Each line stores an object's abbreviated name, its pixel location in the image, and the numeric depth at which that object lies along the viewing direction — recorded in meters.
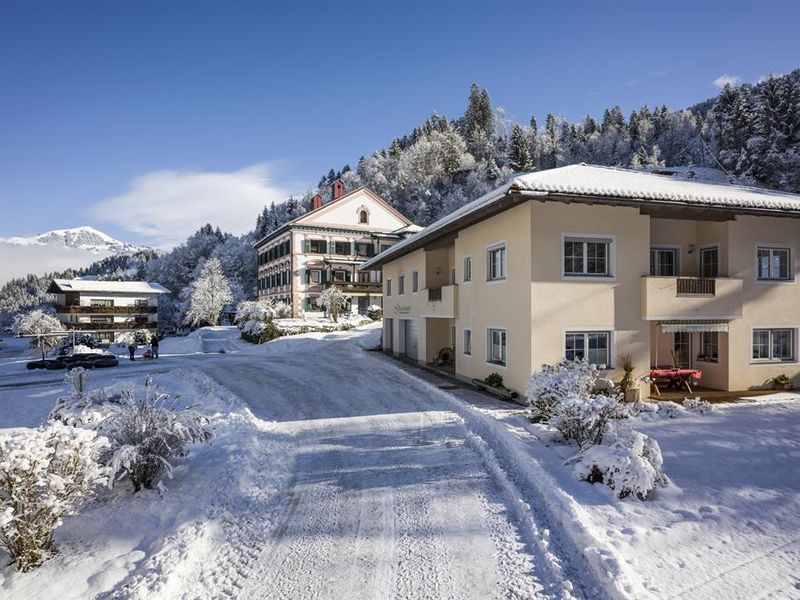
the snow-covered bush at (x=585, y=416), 8.73
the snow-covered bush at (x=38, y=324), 42.94
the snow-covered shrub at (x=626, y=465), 7.09
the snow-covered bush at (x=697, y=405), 12.72
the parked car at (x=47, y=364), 24.90
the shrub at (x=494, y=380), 14.99
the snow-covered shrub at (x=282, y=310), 41.89
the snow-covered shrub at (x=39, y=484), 5.21
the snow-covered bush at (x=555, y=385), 10.30
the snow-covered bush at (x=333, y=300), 41.38
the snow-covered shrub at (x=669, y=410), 12.35
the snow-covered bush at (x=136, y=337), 43.78
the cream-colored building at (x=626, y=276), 13.42
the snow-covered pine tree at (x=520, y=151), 85.50
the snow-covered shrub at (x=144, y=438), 7.30
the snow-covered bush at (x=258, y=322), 33.62
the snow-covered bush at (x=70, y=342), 29.92
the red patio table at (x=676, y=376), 14.65
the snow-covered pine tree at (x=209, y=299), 50.02
